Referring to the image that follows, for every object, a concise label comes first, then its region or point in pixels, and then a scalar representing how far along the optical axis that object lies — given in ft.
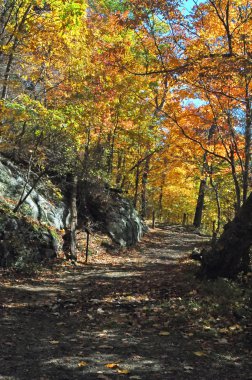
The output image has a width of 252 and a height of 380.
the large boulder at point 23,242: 31.07
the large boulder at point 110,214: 52.49
